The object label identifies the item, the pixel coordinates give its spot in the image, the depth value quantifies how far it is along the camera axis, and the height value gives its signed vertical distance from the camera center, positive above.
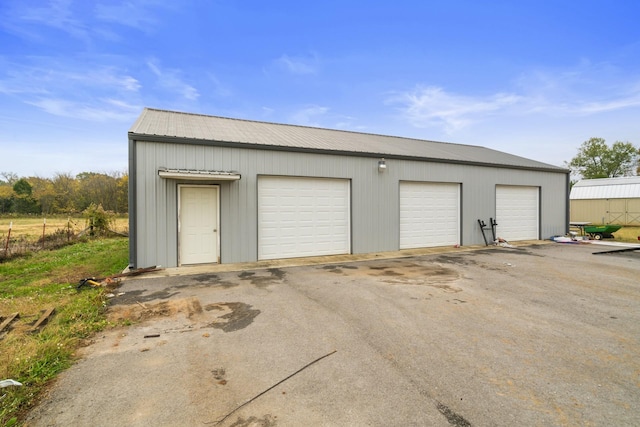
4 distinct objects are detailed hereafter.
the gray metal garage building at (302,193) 7.13 +0.50
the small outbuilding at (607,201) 22.41 +0.70
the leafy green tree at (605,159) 37.59 +6.47
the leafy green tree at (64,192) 28.49 +1.65
